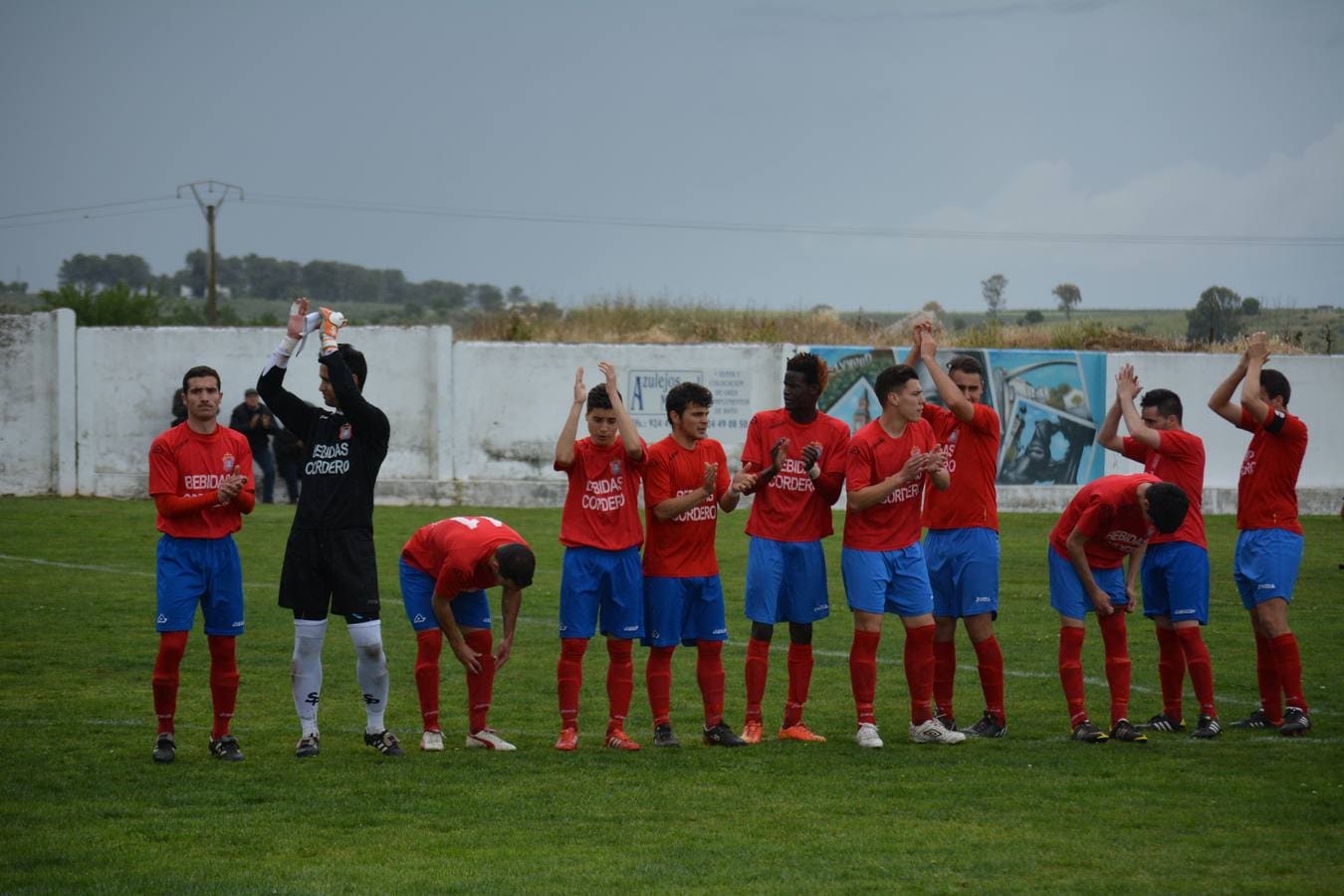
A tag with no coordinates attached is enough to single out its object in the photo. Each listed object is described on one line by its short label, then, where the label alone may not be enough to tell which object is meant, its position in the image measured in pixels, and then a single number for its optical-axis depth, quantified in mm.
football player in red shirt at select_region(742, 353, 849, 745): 17859
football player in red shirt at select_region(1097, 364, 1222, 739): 18125
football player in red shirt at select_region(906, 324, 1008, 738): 18234
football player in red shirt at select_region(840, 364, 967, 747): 17641
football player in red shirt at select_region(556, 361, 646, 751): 17359
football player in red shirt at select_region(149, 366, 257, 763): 16609
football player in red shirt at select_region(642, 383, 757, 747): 17609
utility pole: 101562
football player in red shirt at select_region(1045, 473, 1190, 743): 17391
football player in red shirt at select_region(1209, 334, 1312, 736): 18453
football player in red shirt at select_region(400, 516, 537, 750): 16469
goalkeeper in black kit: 16766
